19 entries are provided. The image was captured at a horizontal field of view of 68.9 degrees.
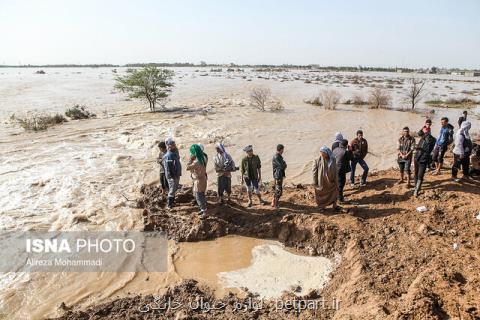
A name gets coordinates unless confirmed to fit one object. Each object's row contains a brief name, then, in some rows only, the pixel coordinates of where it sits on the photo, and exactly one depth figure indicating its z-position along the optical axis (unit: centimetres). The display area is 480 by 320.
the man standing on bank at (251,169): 663
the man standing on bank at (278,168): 649
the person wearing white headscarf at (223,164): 655
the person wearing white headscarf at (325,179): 617
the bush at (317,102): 2487
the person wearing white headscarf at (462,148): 686
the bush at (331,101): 2312
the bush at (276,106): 2248
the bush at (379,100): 2358
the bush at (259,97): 2223
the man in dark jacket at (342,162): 671
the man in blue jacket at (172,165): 668
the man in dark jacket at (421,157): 643
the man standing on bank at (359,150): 761
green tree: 2062
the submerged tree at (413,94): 2294
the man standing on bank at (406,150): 705
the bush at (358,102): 2505
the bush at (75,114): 1923
